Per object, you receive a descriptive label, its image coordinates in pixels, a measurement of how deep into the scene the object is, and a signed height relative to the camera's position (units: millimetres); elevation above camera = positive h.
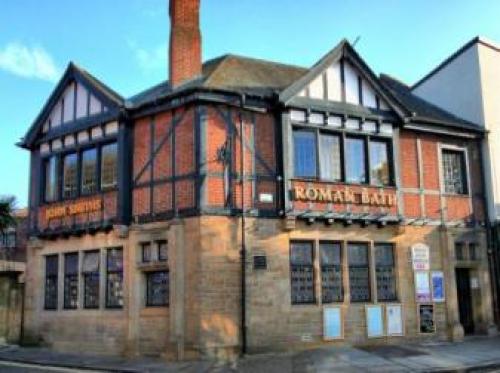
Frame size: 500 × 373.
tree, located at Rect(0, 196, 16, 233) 20500 +2827
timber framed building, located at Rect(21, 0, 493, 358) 14938 +2064
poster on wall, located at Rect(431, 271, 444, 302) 17438 -40
